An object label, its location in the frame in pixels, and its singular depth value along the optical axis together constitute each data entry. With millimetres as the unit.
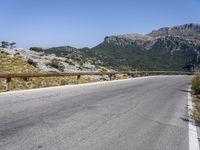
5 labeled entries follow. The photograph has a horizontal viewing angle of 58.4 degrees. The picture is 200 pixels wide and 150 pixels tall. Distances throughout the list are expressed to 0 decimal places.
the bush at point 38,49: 23213
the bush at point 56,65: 15949
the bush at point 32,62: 15320
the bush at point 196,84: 11709
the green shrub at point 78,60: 19698
